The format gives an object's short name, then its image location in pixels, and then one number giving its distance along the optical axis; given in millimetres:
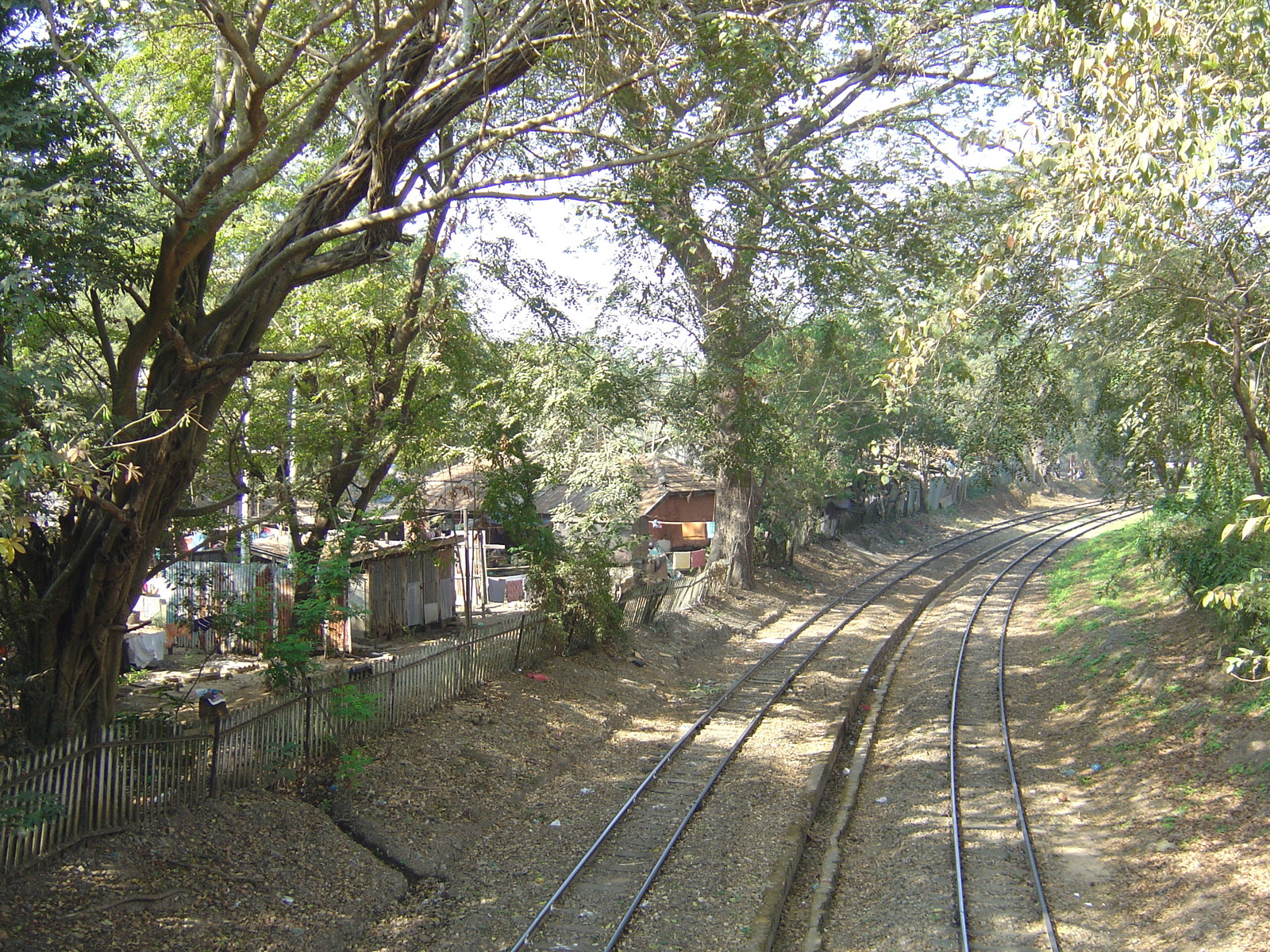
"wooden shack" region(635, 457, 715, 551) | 30922
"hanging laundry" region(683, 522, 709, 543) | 32312
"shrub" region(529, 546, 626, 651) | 15844
